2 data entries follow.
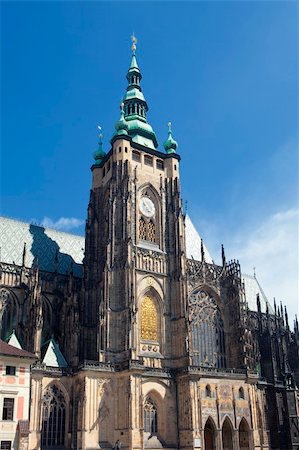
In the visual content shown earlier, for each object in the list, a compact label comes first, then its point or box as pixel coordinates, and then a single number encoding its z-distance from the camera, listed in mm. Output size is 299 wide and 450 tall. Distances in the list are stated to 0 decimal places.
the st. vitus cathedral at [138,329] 45594
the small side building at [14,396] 38156
